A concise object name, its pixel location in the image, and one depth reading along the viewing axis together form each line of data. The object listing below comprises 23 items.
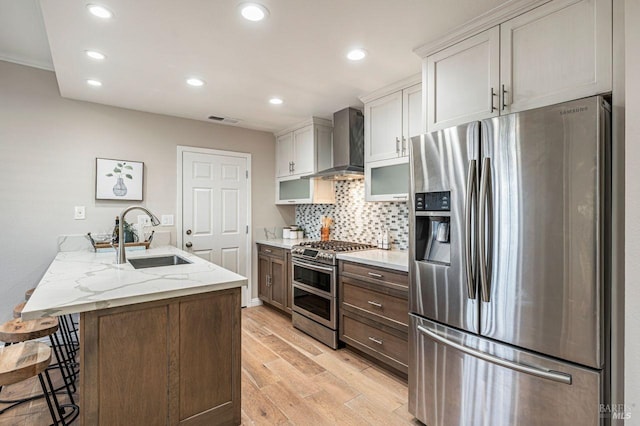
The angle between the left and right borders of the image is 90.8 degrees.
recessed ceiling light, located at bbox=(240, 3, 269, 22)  1.71
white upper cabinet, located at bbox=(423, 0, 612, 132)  1.42
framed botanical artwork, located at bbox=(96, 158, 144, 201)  3.28
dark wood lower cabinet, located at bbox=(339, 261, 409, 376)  2.35
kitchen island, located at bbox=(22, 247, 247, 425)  1.46
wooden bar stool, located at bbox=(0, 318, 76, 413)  1.76
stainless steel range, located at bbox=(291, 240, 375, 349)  2.96
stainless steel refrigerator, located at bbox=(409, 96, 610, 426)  1.30
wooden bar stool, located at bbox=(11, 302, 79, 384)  2.21
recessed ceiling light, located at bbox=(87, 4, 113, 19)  1.72
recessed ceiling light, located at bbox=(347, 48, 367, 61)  2.20
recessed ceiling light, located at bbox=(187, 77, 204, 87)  2.69
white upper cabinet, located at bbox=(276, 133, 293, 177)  4.25
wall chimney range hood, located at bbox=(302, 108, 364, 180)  3.28
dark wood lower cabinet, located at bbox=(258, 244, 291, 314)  3.74
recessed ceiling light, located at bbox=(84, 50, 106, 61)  2.21
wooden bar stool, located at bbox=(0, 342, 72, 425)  1.36
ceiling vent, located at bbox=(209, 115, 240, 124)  3.81
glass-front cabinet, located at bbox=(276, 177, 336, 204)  3.87
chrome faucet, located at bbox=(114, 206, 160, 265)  2.31
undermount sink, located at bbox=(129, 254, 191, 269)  2.77
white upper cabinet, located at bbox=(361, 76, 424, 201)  2.64
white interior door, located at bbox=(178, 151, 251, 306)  3.85
